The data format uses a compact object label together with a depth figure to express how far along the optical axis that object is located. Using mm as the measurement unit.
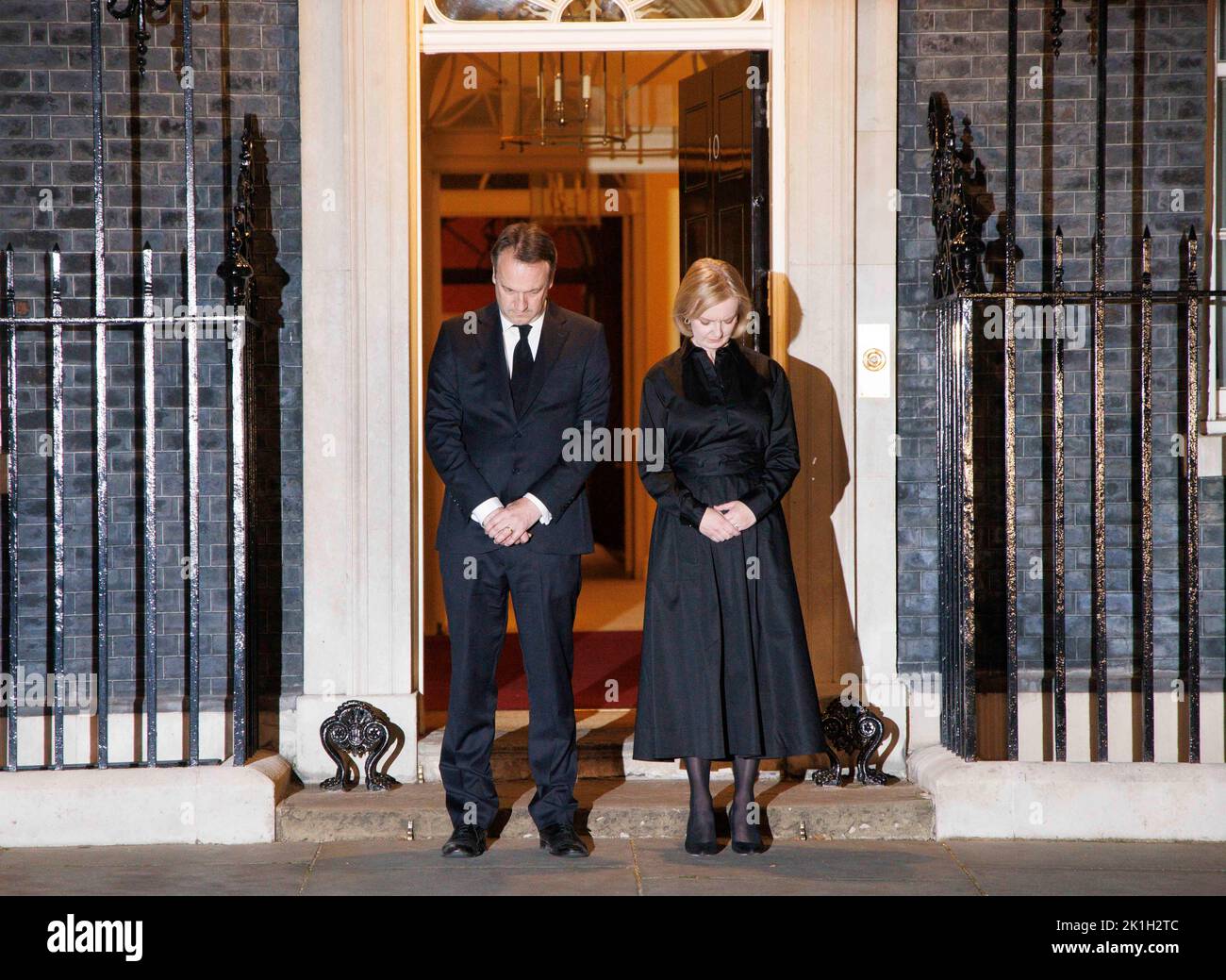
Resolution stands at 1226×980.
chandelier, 9945
